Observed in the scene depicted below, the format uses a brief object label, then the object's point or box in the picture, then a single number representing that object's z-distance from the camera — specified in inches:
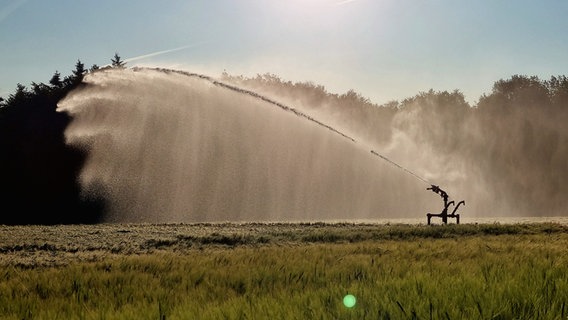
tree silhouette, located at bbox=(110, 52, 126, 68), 3361.2
